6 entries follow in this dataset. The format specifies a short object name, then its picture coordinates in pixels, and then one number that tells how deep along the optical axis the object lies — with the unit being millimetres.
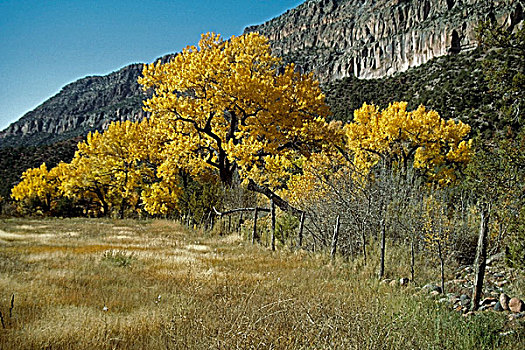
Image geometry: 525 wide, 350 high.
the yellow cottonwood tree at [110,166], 22406
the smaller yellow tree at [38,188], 33594
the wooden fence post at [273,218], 9669
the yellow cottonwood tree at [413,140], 19109
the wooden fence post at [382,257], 6317
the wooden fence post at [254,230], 10891
